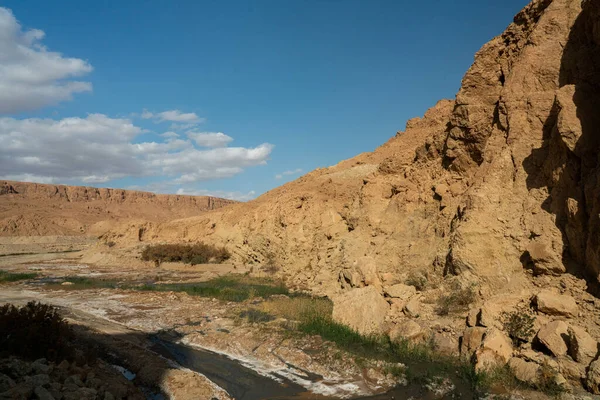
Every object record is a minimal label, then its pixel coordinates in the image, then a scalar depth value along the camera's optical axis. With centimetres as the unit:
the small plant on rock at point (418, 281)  1084
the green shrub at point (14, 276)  2381
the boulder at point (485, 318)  805
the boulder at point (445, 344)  830
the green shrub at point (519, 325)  749
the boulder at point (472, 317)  847
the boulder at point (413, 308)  965
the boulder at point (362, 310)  987
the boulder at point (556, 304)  727
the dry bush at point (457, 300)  922
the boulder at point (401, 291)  1054
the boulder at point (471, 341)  785
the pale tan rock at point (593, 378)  592
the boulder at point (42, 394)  488
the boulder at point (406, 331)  893
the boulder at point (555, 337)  677
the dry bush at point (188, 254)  3212
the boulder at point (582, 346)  633
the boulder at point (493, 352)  721
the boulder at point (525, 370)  662
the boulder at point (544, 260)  814
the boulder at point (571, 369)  630
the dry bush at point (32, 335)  657
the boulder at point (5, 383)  494
